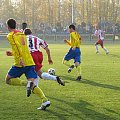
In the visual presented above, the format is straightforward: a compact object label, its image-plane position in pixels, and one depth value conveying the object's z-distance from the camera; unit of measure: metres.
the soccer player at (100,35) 27.98
